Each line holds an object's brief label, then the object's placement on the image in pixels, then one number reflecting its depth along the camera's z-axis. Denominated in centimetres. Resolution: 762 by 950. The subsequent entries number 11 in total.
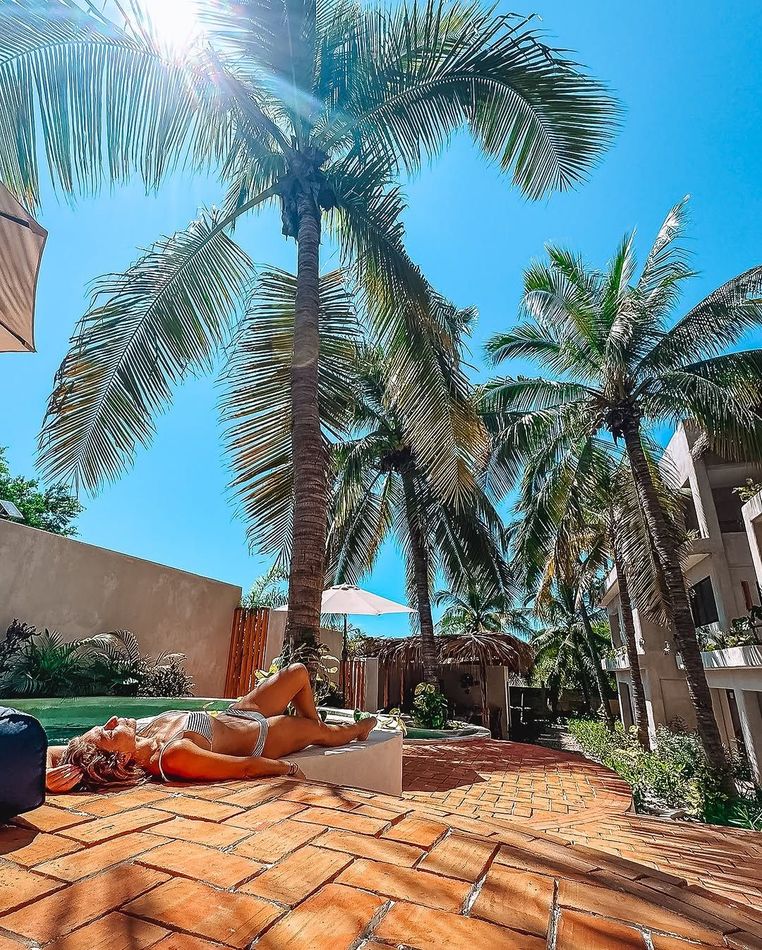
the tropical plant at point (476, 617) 3086
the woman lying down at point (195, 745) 264
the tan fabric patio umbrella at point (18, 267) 268
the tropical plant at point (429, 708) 1170
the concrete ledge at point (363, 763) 384
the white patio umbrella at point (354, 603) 970
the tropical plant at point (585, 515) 1204
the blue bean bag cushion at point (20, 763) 187
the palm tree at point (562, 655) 3278
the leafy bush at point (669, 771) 825
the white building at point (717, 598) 1043
